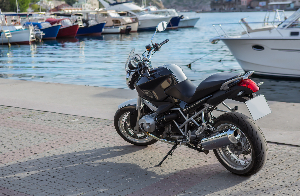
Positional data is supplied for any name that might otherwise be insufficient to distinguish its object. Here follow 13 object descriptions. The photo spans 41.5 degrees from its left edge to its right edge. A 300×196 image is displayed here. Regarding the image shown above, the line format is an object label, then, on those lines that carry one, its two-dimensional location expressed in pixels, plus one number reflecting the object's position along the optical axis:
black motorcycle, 4.06
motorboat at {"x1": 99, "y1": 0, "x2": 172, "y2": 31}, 58.94
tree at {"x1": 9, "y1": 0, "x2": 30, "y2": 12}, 105.94
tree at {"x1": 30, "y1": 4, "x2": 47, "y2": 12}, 133.04
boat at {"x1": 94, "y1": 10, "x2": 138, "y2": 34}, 56.06
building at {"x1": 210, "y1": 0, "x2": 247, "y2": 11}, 193.50
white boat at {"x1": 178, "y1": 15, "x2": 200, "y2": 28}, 68.39
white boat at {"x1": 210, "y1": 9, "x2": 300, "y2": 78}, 13.74
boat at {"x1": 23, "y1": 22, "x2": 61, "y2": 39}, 45.78
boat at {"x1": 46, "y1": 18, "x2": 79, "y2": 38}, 47.82
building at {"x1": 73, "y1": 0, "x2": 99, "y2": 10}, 92.38
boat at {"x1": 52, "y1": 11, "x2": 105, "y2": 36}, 51.96
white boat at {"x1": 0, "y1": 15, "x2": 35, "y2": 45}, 39.21
